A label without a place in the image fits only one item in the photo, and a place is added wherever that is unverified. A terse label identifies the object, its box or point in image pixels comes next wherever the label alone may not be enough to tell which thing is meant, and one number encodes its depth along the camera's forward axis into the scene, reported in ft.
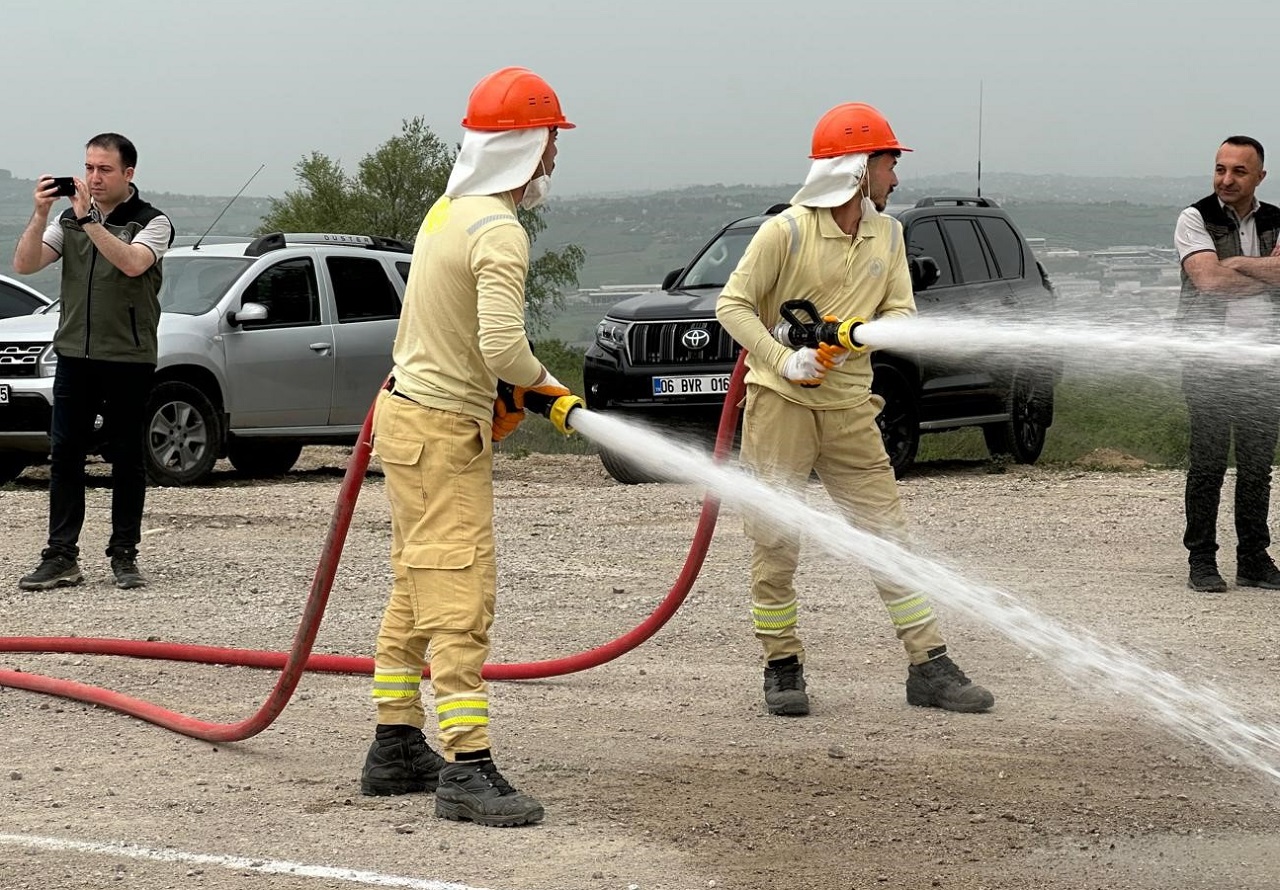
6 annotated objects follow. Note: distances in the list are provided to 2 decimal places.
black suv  43.04
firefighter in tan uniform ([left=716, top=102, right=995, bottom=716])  20.72
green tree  152.35
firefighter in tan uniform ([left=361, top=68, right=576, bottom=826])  16.56
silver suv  42.86
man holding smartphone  27.63
